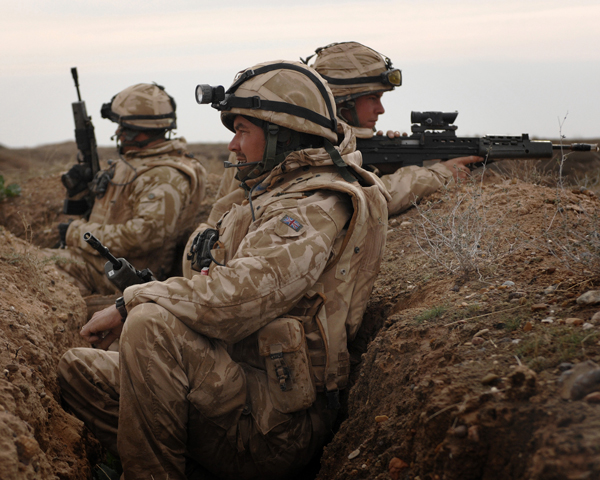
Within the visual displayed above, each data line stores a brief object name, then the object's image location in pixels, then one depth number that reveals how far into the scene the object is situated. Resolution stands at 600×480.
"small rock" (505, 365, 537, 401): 2.01
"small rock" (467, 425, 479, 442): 1.96
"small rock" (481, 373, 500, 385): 2.13
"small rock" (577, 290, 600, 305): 2.48
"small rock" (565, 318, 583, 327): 2.36
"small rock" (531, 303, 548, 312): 2.62
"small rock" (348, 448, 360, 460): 2.65
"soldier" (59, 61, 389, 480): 2.78
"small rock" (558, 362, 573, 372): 2.07
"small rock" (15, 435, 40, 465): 2.50
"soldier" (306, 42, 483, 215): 5.57
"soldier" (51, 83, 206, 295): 6.29
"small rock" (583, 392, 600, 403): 1.84
